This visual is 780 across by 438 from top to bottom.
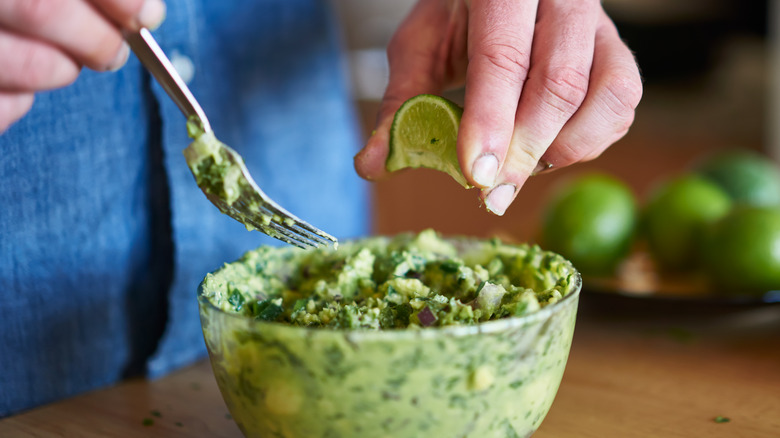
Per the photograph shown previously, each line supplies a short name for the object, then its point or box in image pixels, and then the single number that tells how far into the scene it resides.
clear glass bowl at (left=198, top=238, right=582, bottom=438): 0.33
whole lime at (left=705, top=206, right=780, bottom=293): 0.50
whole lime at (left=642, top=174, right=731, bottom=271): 0.55
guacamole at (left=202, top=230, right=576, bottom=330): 0.37
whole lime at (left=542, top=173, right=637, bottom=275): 0.54
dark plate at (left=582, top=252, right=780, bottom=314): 0.47
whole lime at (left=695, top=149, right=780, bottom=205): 0.62
